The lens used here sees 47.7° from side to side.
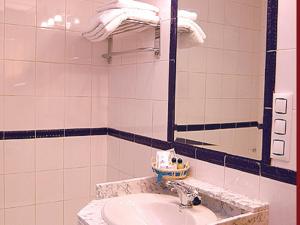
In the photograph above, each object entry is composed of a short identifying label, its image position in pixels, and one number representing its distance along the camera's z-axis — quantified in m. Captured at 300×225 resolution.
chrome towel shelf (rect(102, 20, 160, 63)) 1.91
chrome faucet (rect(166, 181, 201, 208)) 1.45
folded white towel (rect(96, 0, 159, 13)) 1.83
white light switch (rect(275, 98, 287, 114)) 1.23
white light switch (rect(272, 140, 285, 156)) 1.24
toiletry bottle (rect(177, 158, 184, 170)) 1.63
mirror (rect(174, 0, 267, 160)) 1.37
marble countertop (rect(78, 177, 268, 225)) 1.27
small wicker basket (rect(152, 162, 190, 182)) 1.60
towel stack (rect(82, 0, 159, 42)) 1.82
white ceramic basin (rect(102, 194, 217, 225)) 1.36
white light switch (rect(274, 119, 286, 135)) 1.24
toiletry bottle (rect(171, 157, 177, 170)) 1.62
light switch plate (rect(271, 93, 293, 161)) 1.22
